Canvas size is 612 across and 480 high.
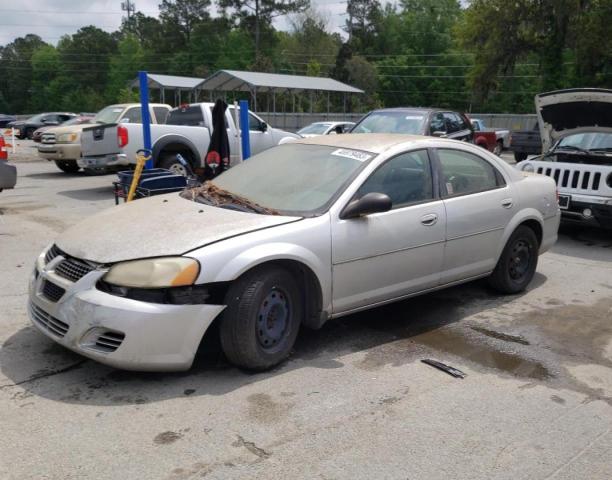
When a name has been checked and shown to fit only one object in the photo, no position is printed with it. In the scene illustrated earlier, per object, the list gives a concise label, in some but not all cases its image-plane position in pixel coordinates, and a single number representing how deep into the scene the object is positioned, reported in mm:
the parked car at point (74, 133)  14016
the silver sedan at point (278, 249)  3635
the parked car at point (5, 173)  8125
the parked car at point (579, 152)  7918
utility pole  97875
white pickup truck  11711
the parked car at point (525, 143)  21969
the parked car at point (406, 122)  11398
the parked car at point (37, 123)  33166
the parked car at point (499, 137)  25442
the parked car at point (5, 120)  39312
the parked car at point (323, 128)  18469
